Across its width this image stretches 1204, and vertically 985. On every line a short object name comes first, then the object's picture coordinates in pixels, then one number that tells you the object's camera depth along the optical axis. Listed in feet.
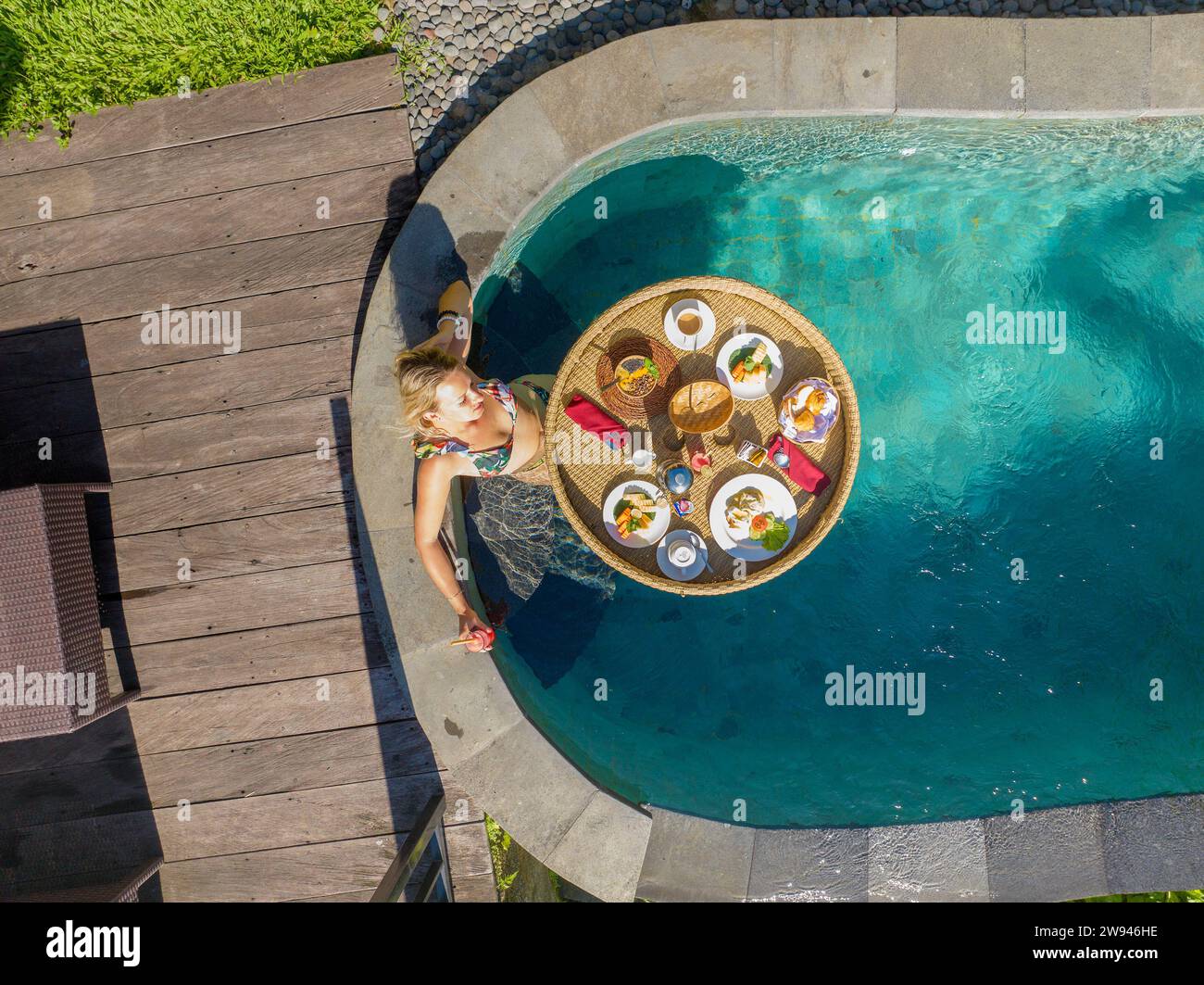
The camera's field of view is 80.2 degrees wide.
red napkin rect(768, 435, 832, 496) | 14.11
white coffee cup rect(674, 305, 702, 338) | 14.40
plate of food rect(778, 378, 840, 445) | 13.84
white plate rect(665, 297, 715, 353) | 14.44
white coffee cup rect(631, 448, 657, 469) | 14.58
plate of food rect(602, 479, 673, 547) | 14.21
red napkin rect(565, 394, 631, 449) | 14.37
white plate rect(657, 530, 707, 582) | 14.16
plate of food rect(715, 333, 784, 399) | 14.06
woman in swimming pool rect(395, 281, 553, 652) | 11.57
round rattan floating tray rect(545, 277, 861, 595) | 14.07
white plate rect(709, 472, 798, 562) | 14.10
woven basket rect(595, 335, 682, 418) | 14.53
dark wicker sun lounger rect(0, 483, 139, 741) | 14.40
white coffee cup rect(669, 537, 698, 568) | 14.06
